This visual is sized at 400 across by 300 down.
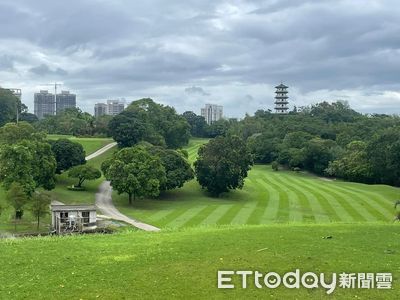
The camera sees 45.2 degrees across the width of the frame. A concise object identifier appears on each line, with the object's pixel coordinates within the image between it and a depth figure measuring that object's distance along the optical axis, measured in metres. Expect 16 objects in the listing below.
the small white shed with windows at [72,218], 43.44
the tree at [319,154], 96.81
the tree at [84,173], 62.28
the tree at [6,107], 110.56
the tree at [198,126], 175.62
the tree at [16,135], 66.38
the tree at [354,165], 84.88
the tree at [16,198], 43.06
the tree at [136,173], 56.88
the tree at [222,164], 65.44
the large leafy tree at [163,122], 103.56
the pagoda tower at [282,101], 197.54
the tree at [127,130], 89.12
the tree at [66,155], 67.38
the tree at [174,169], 62.91
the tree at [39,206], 43.03
